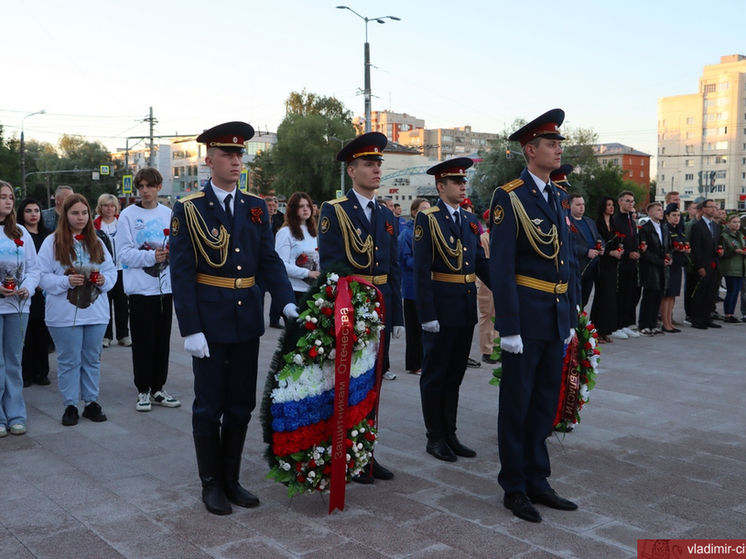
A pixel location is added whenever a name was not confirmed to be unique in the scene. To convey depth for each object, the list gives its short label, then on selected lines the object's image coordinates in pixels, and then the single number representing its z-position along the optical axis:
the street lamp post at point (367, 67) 27.95
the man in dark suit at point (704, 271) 12.36
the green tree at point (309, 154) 63.34
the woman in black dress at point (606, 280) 10.76
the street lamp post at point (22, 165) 44.76
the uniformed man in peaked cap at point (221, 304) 4.41
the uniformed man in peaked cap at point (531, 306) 4.42
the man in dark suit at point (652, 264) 11.35
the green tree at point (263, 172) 69.38
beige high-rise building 107.88
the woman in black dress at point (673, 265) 11.87
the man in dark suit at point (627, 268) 10.98
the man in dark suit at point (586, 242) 9.85
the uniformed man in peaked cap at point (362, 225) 5.30
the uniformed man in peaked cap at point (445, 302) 5.48
